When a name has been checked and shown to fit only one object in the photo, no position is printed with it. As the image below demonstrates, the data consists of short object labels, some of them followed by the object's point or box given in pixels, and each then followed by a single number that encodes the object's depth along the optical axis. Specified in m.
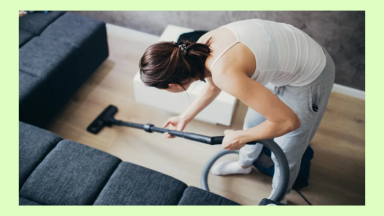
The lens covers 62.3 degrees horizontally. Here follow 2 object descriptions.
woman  1.04
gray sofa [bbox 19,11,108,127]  1.93
